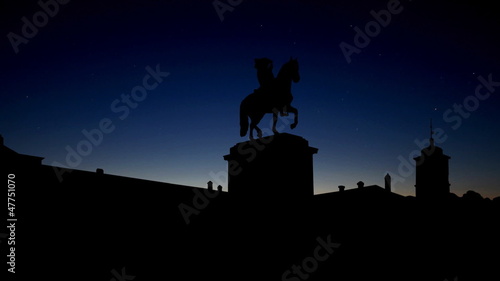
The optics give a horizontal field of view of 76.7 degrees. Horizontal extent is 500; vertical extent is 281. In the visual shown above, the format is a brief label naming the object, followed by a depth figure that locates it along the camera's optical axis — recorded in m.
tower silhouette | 29.41
